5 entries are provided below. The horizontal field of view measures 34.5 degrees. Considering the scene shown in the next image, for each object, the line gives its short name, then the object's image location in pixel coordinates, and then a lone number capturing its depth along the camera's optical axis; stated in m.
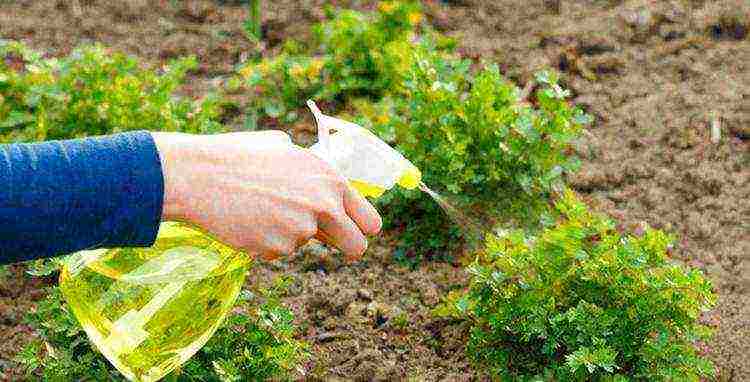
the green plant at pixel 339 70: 3.37
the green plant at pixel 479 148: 2.81
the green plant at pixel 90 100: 2.96
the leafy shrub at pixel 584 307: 2.26
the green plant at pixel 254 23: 3.66
